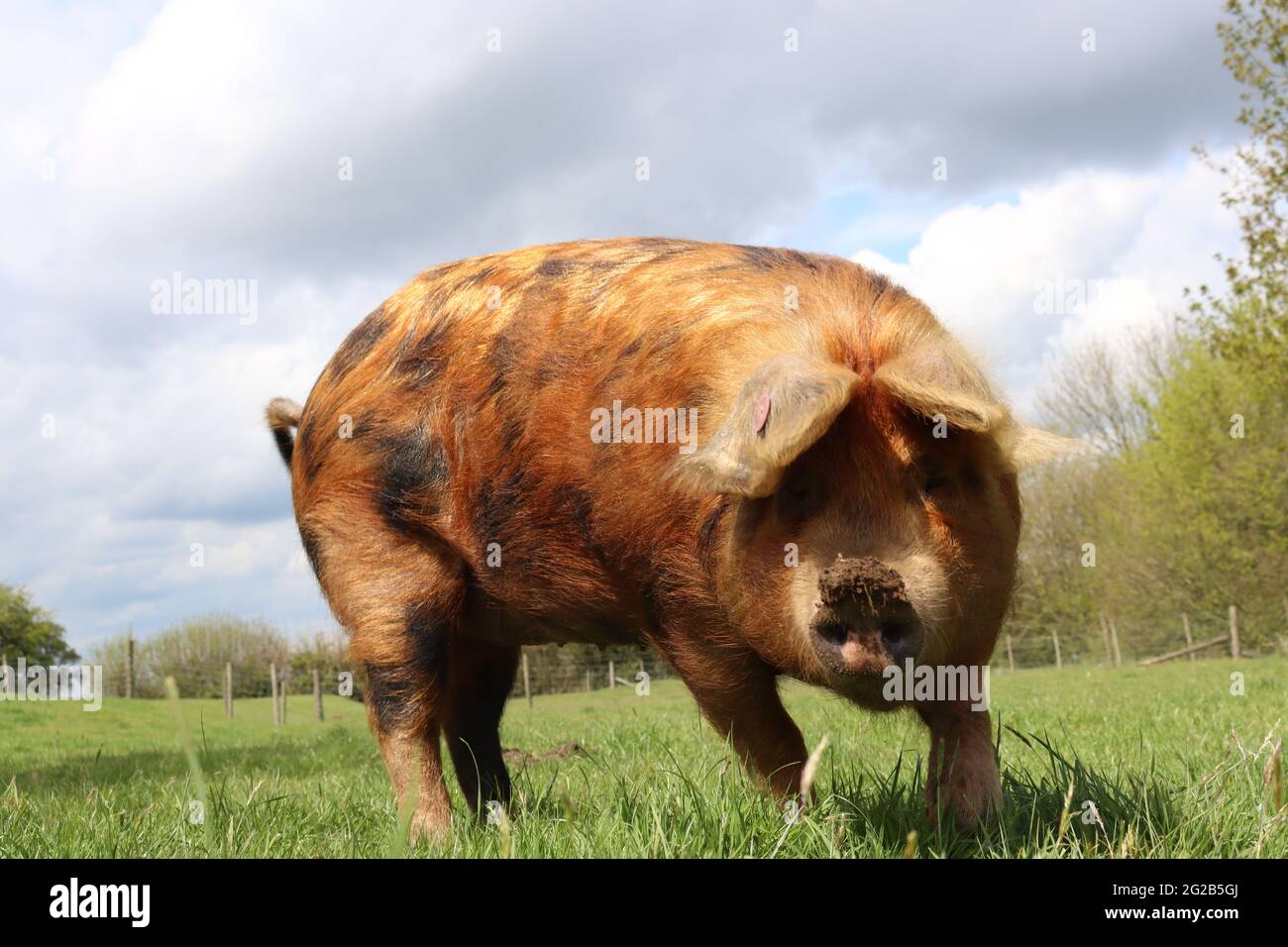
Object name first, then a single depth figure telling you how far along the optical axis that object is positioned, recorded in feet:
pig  9.76
